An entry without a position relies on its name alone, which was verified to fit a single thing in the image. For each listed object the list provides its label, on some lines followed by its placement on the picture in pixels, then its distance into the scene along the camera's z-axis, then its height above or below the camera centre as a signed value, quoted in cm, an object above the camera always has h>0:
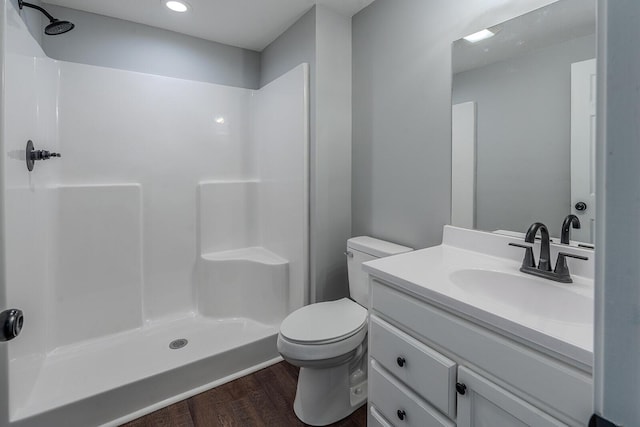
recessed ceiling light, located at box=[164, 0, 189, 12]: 188 +127
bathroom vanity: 70 -36
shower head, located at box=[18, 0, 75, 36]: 151 +91
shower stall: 154 -15
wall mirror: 110 +35
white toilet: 145 -67
